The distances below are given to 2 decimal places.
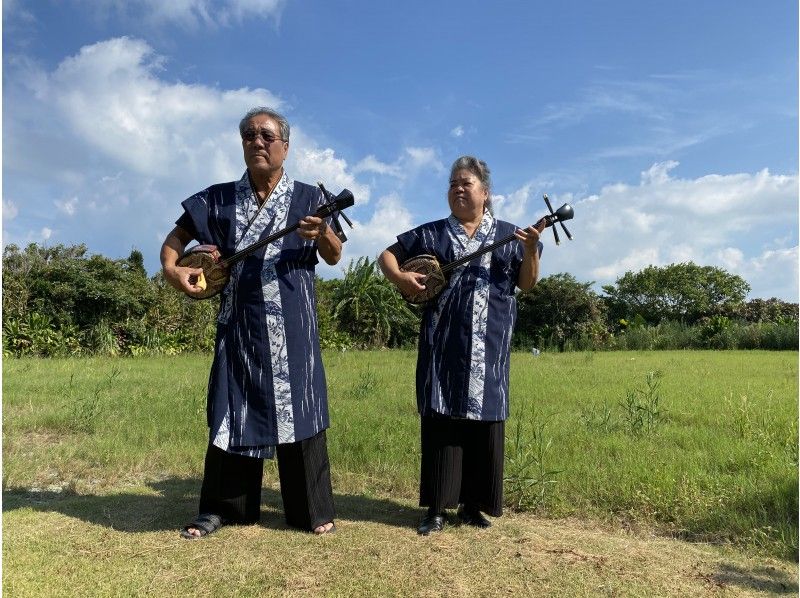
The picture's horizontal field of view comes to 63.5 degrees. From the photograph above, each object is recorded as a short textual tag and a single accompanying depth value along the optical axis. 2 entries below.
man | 3.25
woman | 3.32
